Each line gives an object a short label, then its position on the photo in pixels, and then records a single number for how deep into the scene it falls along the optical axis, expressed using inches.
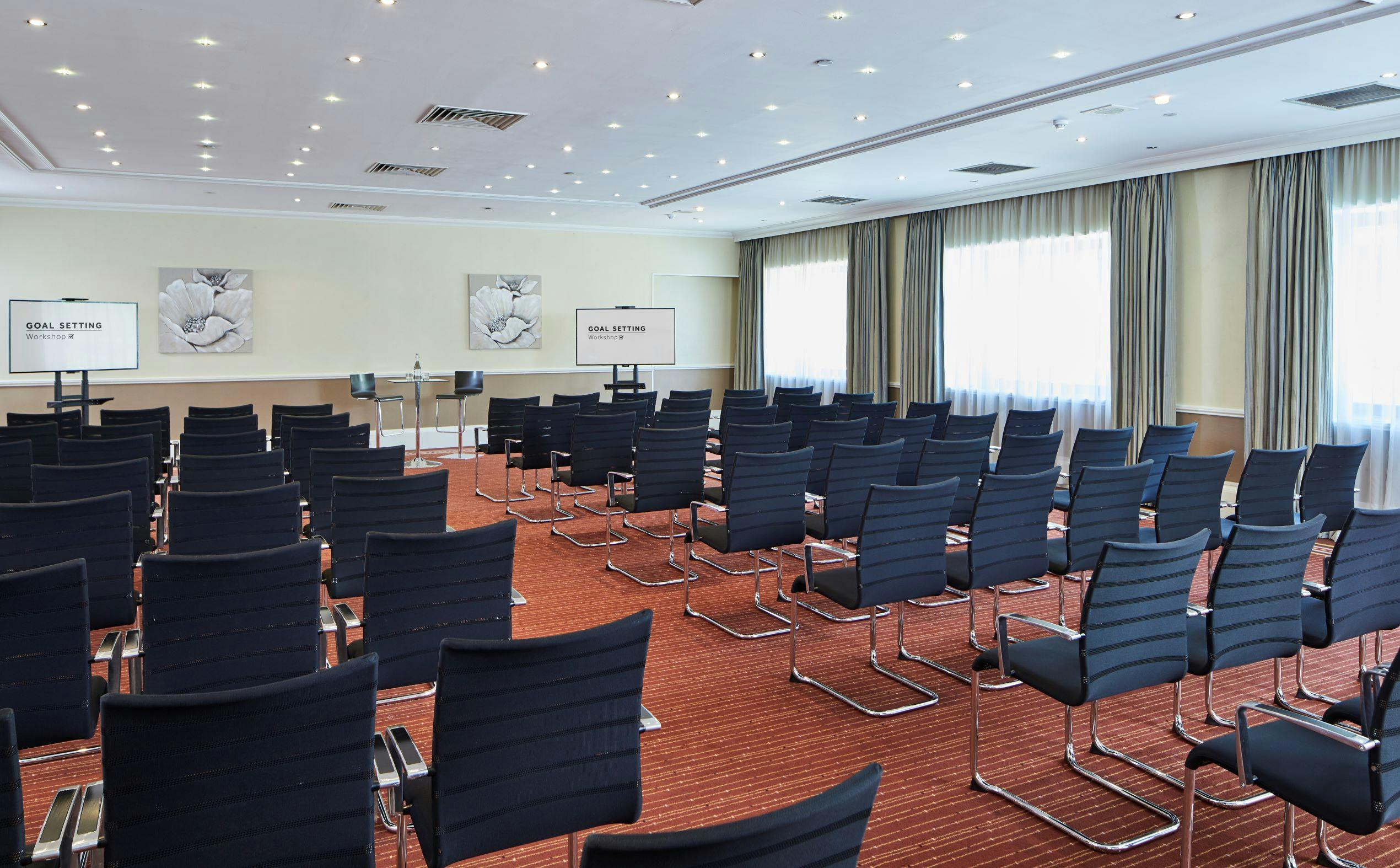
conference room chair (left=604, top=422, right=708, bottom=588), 236.4
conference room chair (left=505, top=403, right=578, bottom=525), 320.2
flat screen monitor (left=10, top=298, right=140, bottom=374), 399.2
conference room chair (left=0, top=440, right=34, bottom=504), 215.8
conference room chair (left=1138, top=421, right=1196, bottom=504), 247.0
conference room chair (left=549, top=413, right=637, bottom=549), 280.4
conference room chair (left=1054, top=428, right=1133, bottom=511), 238.8
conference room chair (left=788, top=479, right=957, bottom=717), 154.5
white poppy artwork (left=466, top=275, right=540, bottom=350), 568.7
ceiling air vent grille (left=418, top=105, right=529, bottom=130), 295.4
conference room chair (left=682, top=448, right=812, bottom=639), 194.2
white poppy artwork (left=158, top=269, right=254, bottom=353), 494.6
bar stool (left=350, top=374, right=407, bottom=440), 506.3
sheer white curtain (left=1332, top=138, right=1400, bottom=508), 303.1
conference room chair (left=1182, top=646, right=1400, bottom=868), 84.4
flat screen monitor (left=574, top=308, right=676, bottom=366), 550.9
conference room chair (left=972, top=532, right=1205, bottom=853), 112.7
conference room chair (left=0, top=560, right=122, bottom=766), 97.6
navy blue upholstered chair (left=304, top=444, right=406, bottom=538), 197.3
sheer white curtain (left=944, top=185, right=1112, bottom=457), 408.2
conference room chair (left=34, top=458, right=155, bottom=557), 179.6
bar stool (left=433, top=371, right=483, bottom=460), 508.1
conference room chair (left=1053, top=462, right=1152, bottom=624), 166.4
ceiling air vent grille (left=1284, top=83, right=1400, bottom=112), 259.4
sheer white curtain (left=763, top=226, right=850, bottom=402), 566.3
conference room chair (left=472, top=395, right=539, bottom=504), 359.6
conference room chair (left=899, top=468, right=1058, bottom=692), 159.8
